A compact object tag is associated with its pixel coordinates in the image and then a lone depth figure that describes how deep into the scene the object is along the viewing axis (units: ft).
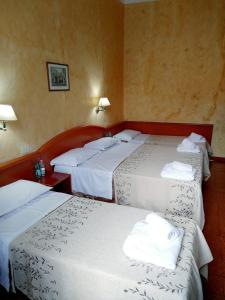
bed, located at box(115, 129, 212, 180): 12.77
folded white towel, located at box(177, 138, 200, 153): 11.19
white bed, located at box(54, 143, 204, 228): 7.68
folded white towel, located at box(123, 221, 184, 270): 4.23
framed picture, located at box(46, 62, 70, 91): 8.83
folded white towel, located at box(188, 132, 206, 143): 13.20
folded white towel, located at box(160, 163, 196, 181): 7.89
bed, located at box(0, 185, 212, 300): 3.99
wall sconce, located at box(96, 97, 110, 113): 12.35
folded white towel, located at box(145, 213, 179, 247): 4.60
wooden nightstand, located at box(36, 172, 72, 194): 8.07
